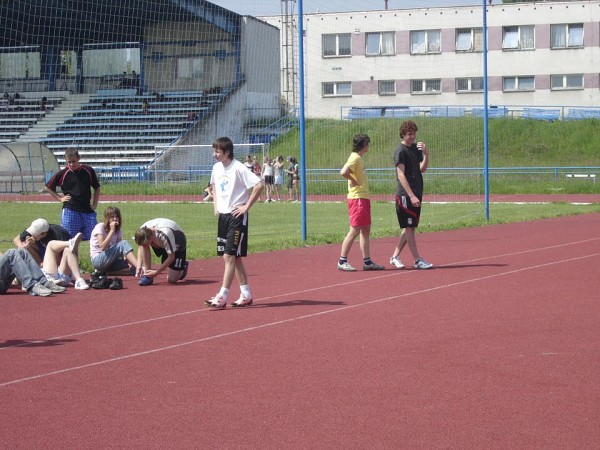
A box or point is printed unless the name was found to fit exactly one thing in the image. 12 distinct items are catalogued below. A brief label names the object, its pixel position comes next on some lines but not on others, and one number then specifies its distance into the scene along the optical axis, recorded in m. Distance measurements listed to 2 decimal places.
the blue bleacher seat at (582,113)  57.20
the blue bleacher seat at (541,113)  55.88
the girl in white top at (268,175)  35.00
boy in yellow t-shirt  14.44
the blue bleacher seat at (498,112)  53.67
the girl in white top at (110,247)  13.70
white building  52.38
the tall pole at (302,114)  19.45
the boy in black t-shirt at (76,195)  14.70
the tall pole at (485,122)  24.89
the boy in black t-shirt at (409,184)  14.37
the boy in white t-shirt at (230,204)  10.95
